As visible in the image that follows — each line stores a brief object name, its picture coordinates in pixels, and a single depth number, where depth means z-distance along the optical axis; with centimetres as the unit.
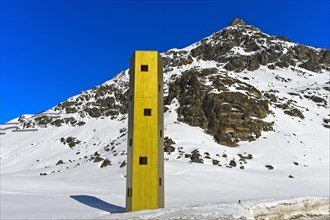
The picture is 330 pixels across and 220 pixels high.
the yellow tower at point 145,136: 1877
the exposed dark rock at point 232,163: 5388
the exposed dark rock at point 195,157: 5253
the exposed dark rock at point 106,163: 5056
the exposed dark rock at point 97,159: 5470
